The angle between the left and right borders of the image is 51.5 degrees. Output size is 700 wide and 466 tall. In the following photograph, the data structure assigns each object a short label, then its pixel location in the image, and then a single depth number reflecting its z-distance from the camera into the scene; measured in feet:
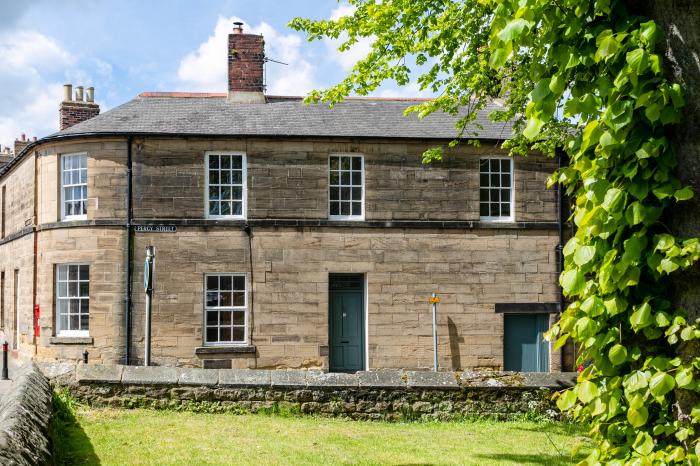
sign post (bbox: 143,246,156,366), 49.19
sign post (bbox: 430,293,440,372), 60.85
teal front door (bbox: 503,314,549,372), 63.62
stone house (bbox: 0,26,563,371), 60.59
